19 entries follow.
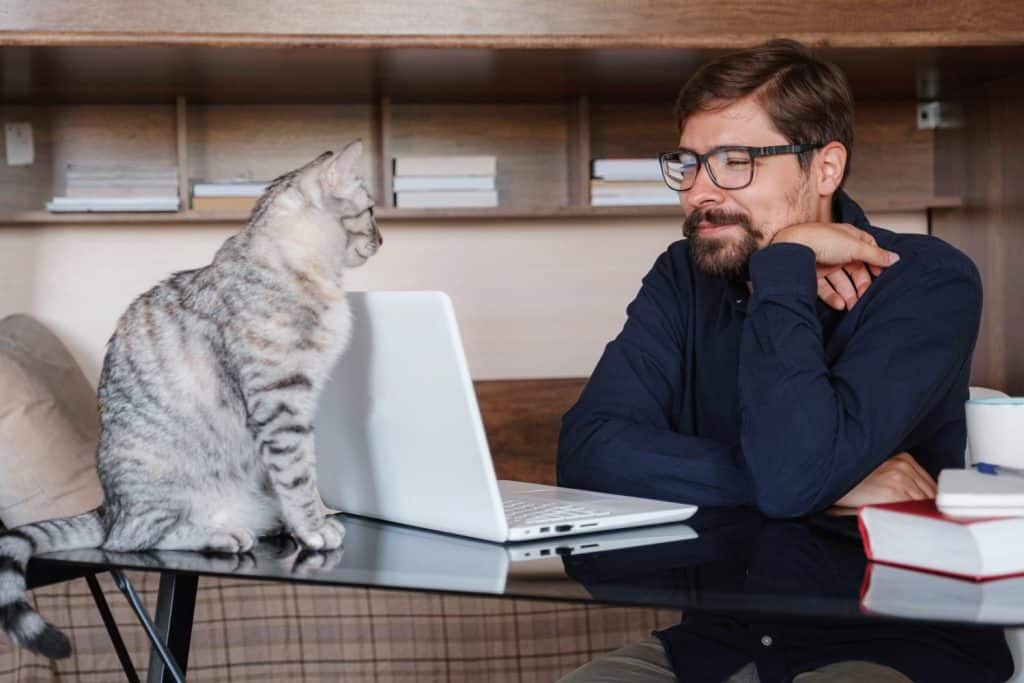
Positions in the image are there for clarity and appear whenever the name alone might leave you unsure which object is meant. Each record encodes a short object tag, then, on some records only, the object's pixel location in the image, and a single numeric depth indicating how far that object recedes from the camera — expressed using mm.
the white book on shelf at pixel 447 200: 2863
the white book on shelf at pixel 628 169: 2914
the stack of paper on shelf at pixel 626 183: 2914
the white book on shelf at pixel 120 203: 2775
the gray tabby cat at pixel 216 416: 1123
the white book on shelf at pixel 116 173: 2816
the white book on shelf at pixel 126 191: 2805
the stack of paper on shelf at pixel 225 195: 2811
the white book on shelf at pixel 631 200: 2920
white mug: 1110
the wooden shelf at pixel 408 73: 2436
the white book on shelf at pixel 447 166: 2885
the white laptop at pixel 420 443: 1086
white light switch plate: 2920
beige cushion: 1879
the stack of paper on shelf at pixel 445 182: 2865
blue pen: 1097
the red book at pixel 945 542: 887
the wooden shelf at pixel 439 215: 2764
